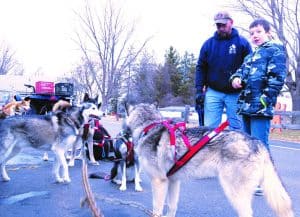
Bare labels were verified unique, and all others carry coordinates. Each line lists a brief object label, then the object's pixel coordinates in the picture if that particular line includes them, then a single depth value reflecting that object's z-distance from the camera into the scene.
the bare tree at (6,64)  61.92
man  5.48
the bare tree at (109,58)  39.25
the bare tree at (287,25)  23.28
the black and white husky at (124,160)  5.91
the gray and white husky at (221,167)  3.46
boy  4.49
